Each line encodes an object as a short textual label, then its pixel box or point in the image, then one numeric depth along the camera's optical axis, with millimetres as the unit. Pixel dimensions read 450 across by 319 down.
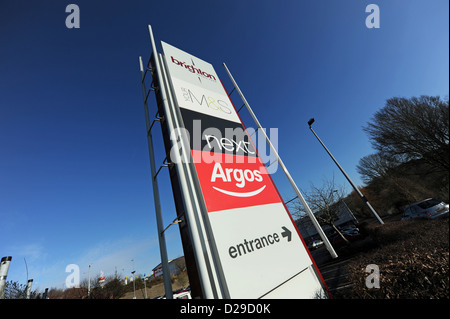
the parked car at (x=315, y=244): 24320
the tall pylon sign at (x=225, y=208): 2410
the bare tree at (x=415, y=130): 12875
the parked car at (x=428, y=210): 8136
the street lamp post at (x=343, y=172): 11108
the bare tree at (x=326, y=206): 14780
